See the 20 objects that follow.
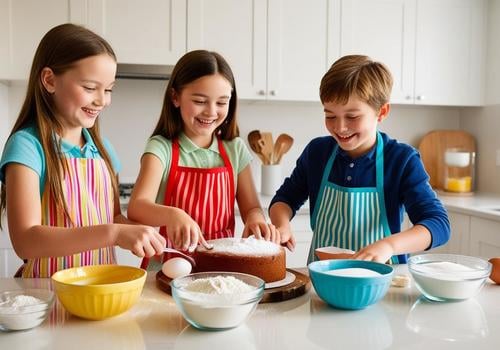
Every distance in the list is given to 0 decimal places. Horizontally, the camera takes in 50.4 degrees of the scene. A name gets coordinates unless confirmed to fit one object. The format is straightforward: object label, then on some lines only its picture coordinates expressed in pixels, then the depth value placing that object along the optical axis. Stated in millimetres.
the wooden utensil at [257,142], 2902
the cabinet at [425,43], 2809
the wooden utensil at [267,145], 2908
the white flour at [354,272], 883
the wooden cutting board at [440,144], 3176
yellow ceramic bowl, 792
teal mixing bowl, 853
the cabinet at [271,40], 2604
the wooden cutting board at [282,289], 924
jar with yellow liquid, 2984
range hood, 2574
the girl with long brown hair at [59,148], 1127
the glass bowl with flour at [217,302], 762
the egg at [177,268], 984
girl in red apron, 1329
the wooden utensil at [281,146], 2920
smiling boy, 1266
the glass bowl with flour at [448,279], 919
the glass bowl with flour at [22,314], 754
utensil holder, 2854
